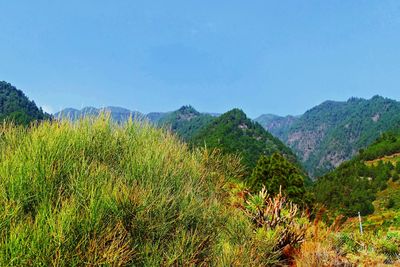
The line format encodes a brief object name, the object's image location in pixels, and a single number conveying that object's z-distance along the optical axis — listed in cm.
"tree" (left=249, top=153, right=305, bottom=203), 3262
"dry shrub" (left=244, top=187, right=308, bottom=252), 969
